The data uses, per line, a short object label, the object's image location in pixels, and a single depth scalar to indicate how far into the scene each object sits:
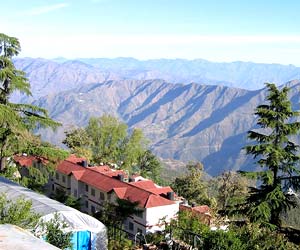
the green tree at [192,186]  60.97
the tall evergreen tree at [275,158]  20.48
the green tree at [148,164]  69.38
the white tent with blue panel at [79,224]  16.72
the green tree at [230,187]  56.50
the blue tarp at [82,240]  16.70
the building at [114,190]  38.19
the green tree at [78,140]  61.41
